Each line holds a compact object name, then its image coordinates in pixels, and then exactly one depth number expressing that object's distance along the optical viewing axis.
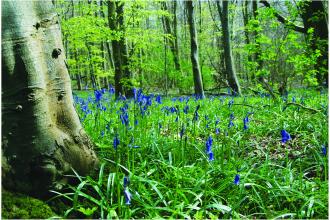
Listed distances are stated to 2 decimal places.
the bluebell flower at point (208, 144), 1.95
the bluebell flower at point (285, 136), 2.04
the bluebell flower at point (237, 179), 1.74
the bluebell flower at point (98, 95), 3.00
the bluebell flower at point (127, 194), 1.46
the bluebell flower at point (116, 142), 1.82
